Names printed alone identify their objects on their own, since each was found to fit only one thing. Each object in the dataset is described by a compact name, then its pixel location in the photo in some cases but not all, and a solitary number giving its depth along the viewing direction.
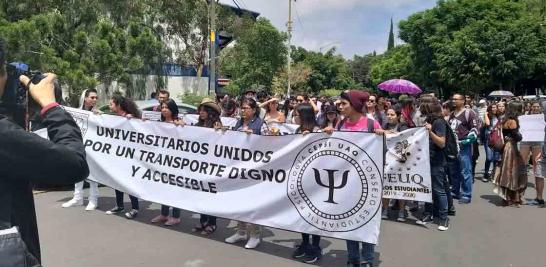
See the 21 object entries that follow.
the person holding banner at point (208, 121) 6.02
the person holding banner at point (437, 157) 6.39
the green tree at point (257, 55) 32.12
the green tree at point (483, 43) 31.48
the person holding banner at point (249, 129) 5.50
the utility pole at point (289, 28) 35.97
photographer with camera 1.54
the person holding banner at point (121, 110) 6.89
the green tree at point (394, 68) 52.16
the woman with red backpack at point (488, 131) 10.21
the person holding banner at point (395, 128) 6.94
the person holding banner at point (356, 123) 4.69
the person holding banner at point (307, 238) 5.11
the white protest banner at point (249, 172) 4.71
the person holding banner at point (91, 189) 7.05
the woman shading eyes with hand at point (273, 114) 8.01
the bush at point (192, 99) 21.90
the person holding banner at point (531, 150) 8.06
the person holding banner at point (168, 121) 6.29
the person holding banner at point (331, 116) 7.56
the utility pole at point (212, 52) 17.62
